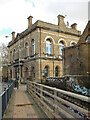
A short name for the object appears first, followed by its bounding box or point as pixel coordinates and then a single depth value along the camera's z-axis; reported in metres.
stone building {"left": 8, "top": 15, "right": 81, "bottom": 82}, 18.07
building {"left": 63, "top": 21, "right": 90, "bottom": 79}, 10.34
